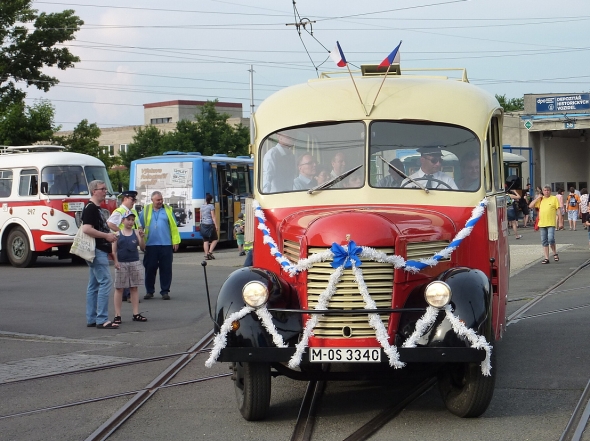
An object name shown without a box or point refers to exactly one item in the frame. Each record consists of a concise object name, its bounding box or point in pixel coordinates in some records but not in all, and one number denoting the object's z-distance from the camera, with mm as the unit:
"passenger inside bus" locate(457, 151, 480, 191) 7695
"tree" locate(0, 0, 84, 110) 35188
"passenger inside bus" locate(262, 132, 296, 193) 7977
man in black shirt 11867
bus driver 7648
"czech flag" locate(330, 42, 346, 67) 8430
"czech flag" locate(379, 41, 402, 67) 8279
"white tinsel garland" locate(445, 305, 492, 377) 6219
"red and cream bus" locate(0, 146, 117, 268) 23547
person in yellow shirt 20812
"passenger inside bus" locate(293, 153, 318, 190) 7808
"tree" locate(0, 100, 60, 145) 34688
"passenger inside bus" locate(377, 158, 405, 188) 7605
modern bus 29078
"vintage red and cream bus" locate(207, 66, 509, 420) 6371
